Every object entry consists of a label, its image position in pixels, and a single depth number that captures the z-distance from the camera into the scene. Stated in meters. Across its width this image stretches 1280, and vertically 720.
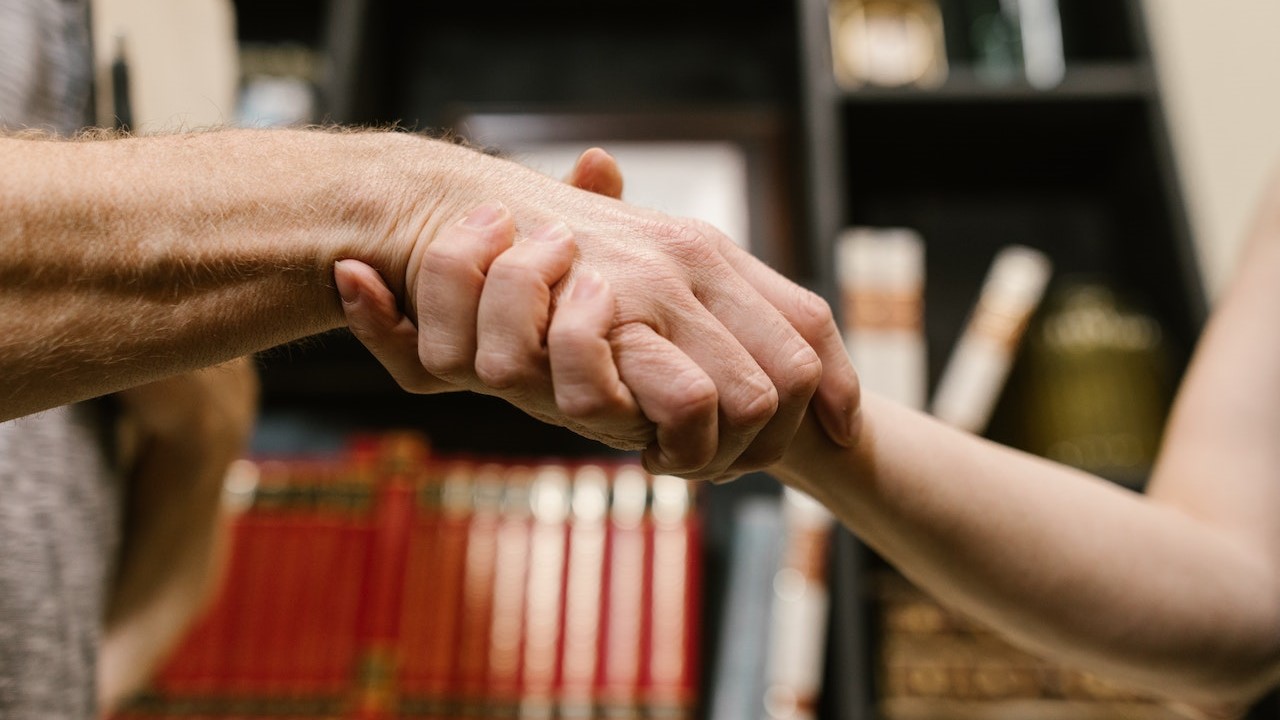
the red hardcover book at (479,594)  1.06
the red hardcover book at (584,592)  1.05
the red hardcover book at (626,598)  1.05
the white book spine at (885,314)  1.17
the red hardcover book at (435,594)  1.06
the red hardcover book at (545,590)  1.05
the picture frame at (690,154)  1.38
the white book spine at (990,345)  1.19
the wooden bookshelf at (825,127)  1.26
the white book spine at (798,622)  1.07
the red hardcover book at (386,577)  1.06
